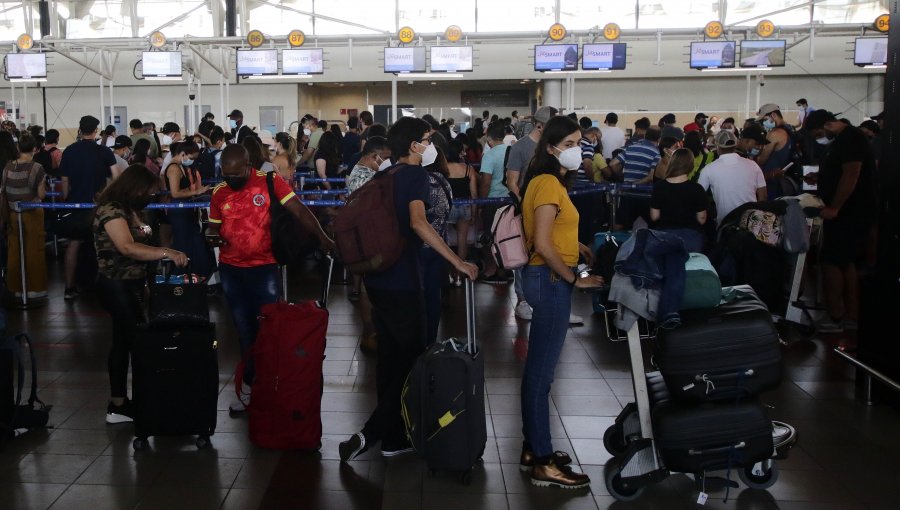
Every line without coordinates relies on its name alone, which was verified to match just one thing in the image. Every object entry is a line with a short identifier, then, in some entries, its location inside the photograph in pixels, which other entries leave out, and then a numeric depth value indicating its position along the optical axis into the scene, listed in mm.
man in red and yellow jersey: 4980
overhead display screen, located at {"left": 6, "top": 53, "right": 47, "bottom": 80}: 22172
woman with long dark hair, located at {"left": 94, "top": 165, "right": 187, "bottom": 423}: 4797
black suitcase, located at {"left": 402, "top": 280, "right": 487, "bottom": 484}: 4191
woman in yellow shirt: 3967
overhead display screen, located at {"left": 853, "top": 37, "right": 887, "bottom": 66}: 20688
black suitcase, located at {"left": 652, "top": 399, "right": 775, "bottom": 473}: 3947
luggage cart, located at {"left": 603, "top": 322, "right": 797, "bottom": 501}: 4043
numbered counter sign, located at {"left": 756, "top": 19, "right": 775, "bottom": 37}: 20188
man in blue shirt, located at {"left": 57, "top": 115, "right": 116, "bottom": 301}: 9250
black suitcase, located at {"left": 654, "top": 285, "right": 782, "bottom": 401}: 3875
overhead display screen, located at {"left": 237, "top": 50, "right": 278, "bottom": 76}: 21281
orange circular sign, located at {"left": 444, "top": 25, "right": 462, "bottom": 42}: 21172
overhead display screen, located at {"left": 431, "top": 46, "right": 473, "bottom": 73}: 21375
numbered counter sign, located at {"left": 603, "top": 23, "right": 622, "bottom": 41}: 20188
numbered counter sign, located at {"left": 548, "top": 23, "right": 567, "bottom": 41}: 20406
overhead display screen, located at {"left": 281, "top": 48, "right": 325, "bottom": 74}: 21281
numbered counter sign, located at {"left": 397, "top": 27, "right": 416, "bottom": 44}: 20812
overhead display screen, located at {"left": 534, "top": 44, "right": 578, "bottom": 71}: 20797
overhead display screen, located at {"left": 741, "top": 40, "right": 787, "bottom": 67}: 20266
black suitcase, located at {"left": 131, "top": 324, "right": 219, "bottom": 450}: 4652
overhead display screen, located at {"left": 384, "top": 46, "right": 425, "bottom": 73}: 20922
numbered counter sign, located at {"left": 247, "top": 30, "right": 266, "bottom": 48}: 20484
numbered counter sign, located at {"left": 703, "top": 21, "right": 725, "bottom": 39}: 19984
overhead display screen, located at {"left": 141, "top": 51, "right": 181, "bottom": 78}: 21219
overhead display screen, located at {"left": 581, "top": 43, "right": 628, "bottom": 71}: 20875
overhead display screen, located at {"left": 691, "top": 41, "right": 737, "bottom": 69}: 20984
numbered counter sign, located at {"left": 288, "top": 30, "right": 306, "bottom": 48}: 20953
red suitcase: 4633
